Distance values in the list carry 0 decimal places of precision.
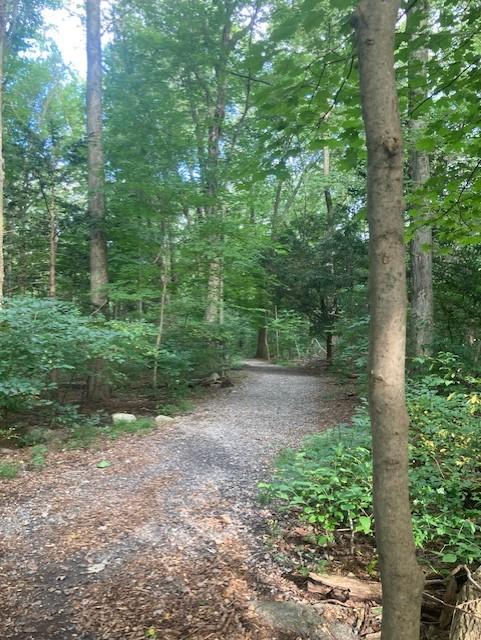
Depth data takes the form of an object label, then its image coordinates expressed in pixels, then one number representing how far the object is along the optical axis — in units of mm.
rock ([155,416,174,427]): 7815
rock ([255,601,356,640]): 2561
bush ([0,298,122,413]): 6164
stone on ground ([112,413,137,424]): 7661
